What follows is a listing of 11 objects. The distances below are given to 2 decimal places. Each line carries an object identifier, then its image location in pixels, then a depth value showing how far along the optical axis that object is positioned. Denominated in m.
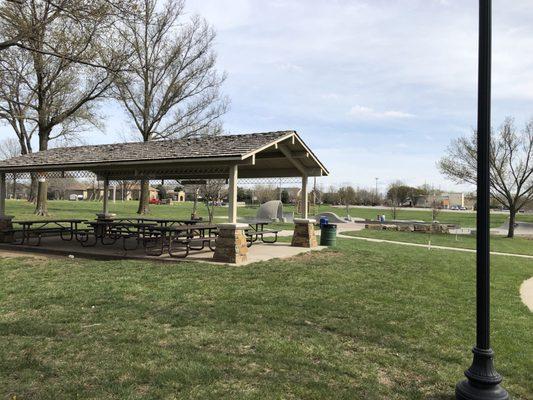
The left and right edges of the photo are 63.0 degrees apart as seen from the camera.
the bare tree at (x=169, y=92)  30.38
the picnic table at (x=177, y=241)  10.43
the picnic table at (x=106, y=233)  12.21
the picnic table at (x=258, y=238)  12.15
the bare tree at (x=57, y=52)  10.48
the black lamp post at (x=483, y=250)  3.29
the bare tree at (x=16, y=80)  19.05
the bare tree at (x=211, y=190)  22.29
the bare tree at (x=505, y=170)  25.92
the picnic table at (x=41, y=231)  12.43
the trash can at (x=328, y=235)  14.17
